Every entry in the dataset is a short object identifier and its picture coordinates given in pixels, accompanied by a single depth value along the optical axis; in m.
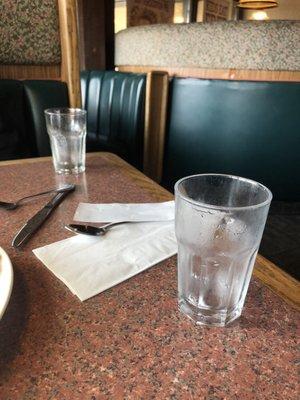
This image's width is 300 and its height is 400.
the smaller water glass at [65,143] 0.90
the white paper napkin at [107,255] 0.43
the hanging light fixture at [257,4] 5.15
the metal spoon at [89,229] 0.54
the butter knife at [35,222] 0.52
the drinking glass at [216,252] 0.36
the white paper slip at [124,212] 0.60
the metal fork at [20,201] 0.64
